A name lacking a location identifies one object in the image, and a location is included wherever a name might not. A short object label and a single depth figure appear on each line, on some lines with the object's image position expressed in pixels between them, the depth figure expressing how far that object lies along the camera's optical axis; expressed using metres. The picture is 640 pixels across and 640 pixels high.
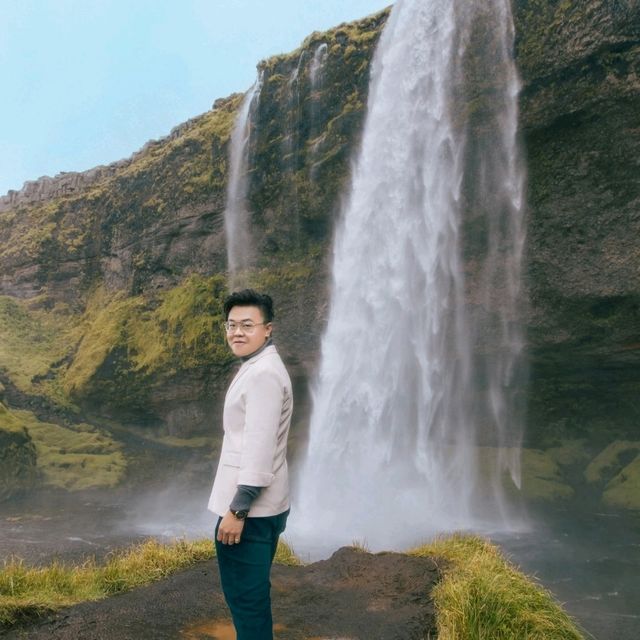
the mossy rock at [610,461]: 21.48
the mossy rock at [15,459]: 21.98
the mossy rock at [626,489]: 19.75
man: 3.56
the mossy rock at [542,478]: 21.39
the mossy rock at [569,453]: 22.61
